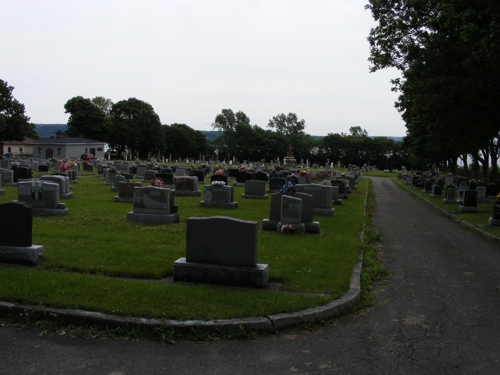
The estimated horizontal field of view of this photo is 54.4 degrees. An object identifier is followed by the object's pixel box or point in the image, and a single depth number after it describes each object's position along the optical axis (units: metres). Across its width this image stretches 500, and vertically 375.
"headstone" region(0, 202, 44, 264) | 8.30
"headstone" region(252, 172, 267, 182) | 31.82
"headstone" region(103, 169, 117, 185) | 27.69
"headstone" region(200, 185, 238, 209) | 18.58
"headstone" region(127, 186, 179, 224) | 14.19
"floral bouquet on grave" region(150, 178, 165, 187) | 17.95
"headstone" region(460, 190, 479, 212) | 21.55
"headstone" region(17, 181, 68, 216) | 14.78
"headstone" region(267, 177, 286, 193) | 26.08
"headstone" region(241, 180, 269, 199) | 22.91
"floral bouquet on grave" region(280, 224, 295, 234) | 12.76
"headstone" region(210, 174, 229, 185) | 25.81
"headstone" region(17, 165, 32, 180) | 25.28
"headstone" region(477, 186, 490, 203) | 26.47
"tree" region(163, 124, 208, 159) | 97.81
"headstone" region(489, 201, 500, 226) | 16.91
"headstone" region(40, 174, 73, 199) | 19.56
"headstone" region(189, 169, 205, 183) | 31.14
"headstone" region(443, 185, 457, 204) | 26.31
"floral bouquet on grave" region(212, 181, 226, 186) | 18.60
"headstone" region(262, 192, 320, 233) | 13.36
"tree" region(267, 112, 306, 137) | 125.81
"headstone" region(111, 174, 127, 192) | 23.61
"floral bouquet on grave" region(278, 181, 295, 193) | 15.54
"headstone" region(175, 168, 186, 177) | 33.29
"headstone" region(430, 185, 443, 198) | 30.05
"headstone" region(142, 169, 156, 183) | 30.77
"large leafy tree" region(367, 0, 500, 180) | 15.69
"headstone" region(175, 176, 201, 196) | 22.89
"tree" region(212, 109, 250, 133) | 115.94
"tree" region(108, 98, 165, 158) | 81.44
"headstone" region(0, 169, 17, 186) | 24.22
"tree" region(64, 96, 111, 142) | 77.88
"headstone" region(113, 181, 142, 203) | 19.47
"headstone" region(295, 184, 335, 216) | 17.77
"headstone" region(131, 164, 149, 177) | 35.91
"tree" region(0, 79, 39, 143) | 68.31
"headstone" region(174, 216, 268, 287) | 7.48
